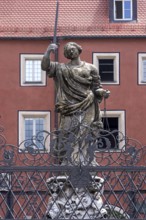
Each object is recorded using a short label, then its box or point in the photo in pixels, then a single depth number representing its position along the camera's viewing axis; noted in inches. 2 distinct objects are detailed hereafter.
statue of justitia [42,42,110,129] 971.3
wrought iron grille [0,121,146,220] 910.4
